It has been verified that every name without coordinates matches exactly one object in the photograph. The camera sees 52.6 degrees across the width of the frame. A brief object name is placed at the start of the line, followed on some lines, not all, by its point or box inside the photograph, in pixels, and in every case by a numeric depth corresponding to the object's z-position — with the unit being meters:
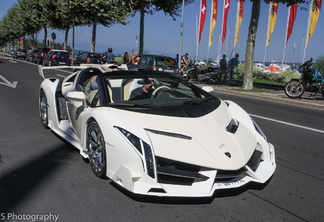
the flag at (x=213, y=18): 26.88
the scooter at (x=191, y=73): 17.70
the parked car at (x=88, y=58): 24.09
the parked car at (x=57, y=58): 27.16
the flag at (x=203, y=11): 26.89
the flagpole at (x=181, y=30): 19.56
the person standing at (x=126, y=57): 21.89
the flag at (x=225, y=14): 26.41
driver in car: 4.28
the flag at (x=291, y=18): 23.33
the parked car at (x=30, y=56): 35.53
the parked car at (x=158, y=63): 15.56
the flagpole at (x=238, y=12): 24.38
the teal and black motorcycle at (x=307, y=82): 11.70
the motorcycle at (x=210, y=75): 17.27
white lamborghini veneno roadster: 2.99
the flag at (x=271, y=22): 23.95
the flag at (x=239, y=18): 24.54
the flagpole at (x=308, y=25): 20.57
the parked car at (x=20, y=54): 42.21
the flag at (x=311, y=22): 20.17
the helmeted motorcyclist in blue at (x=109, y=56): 20.83
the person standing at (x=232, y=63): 18.02
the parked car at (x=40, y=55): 31.09
